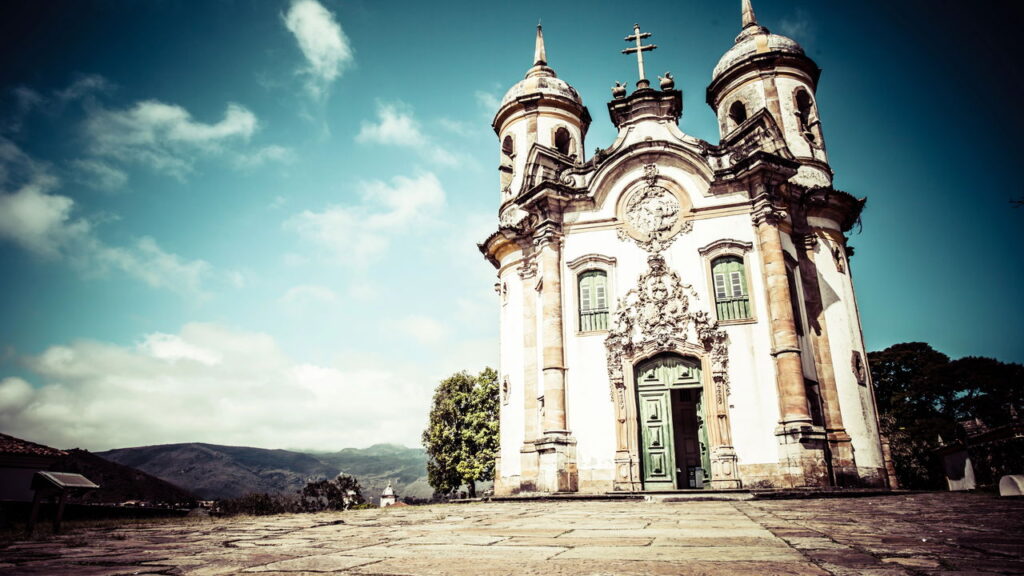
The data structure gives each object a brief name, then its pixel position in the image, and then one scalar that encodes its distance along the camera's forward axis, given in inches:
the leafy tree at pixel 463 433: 1185.9
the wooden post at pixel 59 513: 279.7
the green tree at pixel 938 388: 1493.6
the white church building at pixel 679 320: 614.5
